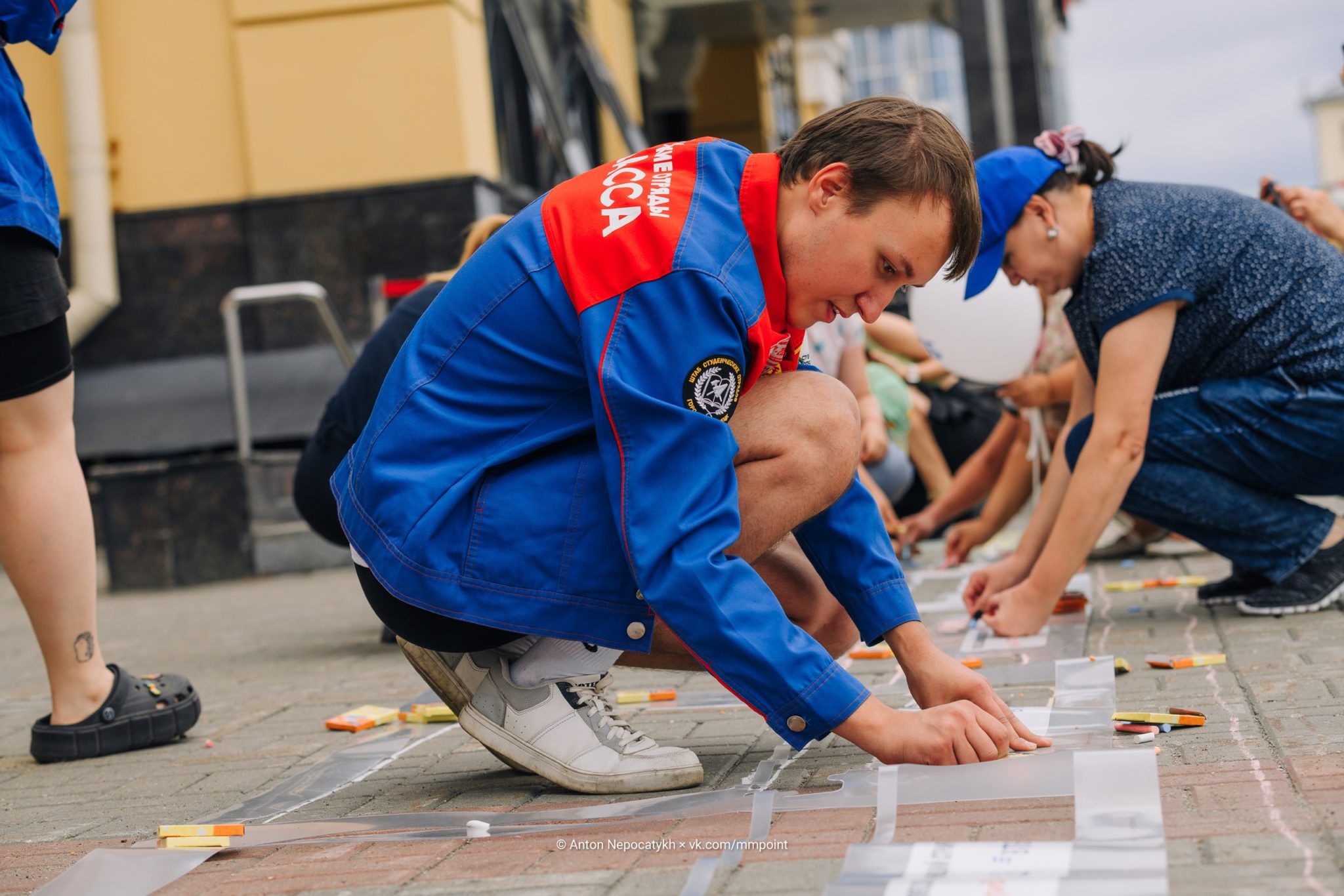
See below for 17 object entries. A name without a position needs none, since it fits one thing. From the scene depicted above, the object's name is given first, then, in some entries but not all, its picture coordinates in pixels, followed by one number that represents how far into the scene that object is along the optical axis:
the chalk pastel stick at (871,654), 3.61
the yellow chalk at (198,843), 2.19
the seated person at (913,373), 6.74
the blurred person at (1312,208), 4.52
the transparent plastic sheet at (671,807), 2.04
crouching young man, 2.04
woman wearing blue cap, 3.40
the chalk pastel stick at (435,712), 3.21
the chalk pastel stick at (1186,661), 3.02
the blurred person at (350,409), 4.07
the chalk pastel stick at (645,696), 3.26
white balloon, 4.95
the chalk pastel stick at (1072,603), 3.99
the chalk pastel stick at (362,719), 3.15
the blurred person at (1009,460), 4.73
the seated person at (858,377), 5.52
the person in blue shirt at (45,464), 2.89
